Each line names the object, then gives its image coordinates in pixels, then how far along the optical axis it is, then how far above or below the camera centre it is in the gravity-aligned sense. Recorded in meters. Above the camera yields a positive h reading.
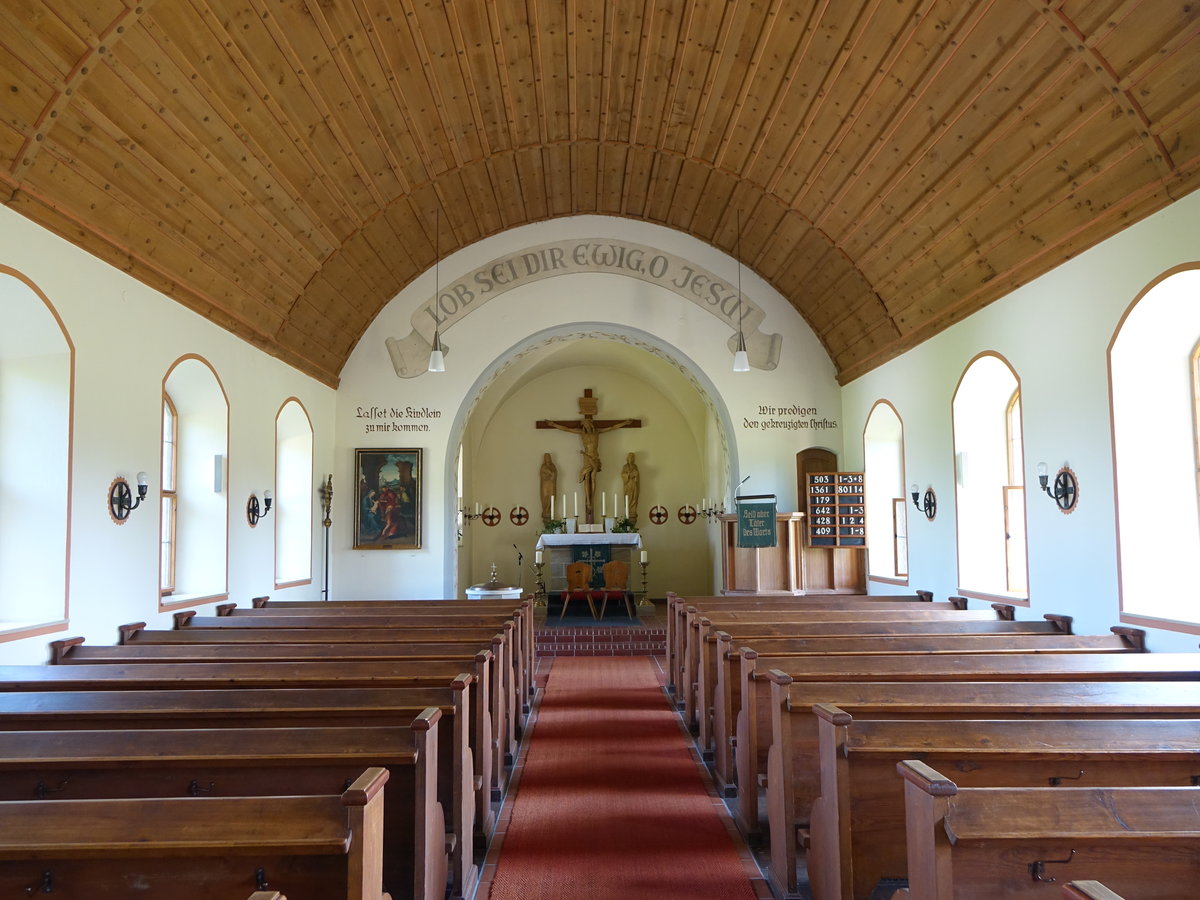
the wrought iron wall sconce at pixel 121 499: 6.15 +0.13
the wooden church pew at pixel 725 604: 7.54 -0.81
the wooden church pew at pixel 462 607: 7.33 -0.81
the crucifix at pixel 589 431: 15.70 +1.41
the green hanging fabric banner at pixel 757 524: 10.66 -0.17
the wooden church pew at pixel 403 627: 5.71 -0.78
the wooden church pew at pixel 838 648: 4.94 -0.80
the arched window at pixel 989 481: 7.82 +0.22
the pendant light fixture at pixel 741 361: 9.80 +1.61
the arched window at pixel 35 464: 5.51 +0.34
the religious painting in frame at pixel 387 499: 11.03 +0.19
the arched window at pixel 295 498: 10.07 +0.20
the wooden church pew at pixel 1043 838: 2.01 -0.74
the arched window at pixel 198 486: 7.83 +0.27
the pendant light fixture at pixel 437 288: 9.48 +2.80
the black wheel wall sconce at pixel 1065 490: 6.22 +0.11
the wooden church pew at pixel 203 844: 2.02 -0.73
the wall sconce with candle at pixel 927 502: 8.66 +0.06
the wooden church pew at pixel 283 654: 4.81 -0.76
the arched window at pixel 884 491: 10.41 +0.20
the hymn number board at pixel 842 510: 10.67 -0.02
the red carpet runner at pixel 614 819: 3.74 -1.54
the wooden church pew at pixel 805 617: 6.52 -0.81
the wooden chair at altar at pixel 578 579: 13.08 -0.97
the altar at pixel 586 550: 13.07 -0.58
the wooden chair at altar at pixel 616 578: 13.16 -0.97
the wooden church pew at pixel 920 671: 4.18 -0.78
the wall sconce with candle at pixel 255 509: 8.59 +0.07
